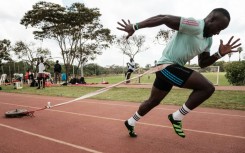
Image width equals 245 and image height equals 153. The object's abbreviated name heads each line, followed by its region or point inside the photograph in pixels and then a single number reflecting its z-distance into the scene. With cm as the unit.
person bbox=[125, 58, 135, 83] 1788
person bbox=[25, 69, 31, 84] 2234
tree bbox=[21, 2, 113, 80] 2302
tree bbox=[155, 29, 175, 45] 3501
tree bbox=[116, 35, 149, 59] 4508
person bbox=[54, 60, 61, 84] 1966
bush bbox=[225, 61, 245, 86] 1573
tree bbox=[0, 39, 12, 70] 3975
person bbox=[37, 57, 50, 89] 1544
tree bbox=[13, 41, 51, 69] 4137
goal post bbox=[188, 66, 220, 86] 1517
